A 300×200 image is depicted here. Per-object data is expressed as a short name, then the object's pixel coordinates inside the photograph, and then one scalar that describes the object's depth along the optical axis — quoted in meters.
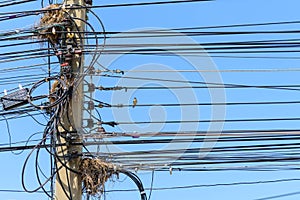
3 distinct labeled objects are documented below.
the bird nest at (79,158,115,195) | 12.47
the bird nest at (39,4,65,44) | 12.91
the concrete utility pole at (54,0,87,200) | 12.15
